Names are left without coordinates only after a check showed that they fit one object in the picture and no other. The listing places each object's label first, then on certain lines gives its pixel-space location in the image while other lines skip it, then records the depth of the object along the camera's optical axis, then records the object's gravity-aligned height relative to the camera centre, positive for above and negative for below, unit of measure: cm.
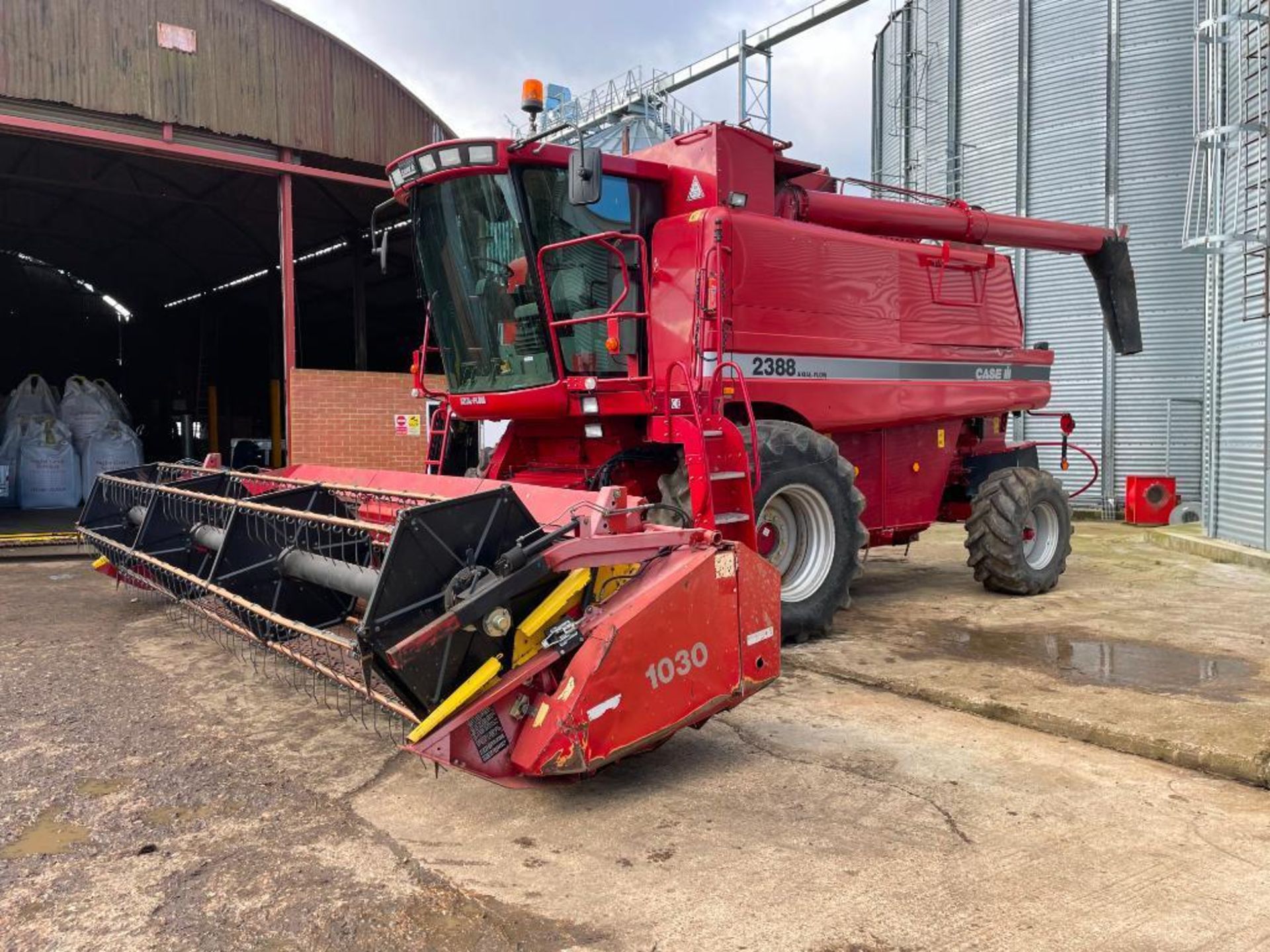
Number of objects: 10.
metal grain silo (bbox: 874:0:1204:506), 1235 +348
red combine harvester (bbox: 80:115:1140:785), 301 -25
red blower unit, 1184 -89
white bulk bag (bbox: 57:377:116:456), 1361 +28
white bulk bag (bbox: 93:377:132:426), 1467 +53
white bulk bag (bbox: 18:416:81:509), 1304 -45
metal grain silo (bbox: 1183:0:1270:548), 852 +162
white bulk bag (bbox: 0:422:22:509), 1300 -40
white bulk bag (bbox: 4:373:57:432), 1336 +44
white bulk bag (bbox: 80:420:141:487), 1349 -29
